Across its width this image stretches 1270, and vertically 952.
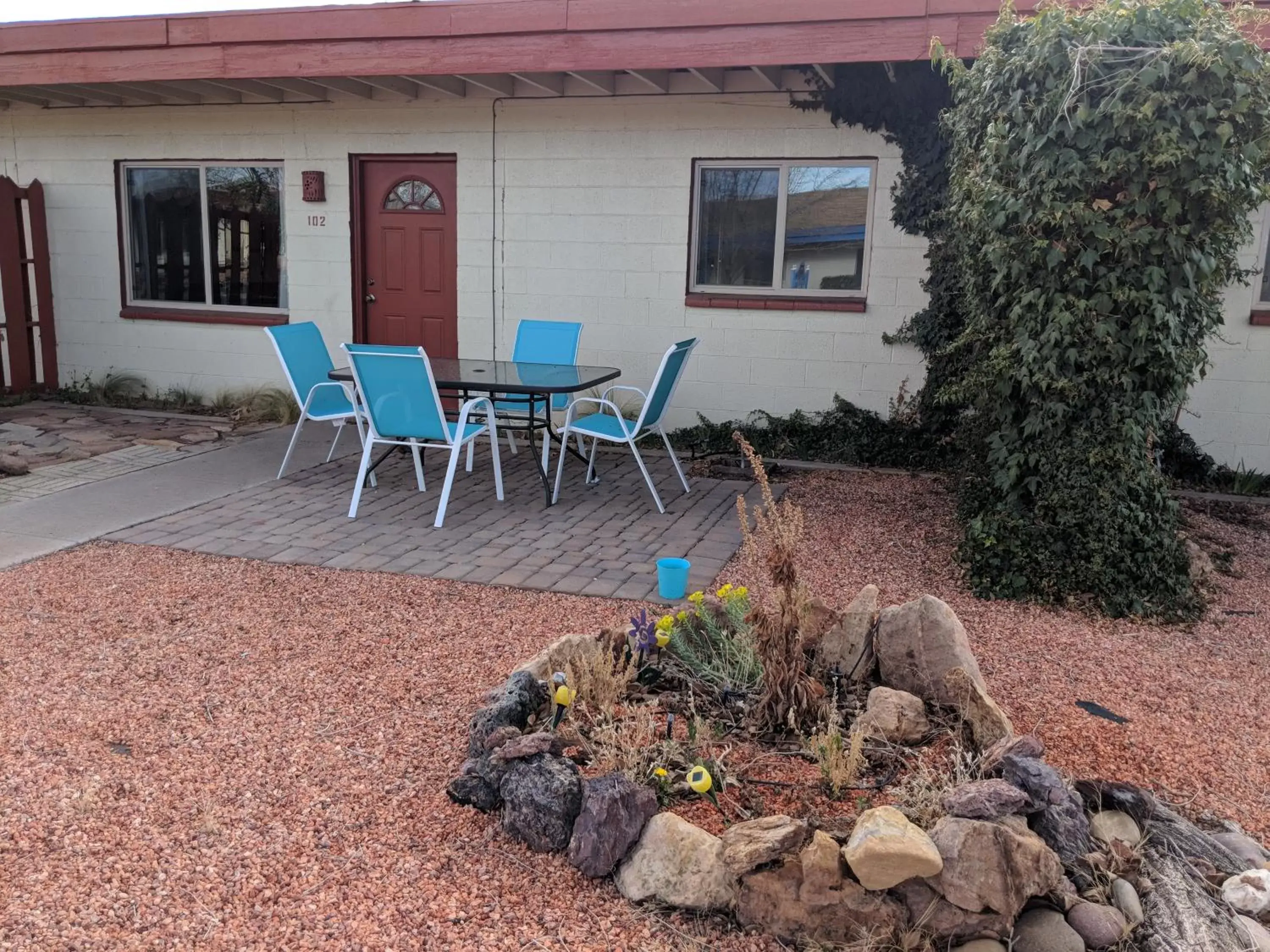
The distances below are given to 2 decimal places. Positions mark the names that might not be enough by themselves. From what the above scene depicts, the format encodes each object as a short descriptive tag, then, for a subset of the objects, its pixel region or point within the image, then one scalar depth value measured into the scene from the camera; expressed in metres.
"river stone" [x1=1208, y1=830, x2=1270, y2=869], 2.40
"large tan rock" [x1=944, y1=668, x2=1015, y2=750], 2.78
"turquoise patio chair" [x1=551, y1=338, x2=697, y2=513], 5.70
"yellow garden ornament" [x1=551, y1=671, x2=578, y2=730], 2.82
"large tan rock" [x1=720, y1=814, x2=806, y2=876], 2.22
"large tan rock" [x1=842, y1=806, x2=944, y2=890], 2.13
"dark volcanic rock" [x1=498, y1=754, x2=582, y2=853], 2.45
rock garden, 2.17
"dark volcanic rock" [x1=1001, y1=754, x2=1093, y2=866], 2.33
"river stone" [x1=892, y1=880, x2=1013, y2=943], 2.15
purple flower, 3.19
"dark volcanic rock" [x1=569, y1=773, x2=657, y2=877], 2.37
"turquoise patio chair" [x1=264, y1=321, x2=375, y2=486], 6.25
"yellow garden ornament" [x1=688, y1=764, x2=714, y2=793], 2.49
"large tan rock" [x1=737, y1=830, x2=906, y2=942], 2.17
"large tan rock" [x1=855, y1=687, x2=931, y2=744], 2.82
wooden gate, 8.94
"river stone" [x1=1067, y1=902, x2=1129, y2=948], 2.14
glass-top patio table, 5.52
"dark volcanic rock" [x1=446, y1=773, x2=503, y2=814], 2.62
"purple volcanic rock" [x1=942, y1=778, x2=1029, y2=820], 2.26
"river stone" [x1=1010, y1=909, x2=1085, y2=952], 2.13
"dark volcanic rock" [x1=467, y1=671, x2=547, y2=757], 2.77
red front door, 8.24
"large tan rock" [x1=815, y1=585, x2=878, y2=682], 3.20
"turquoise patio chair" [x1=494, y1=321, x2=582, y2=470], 7.17
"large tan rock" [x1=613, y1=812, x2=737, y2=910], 2.28
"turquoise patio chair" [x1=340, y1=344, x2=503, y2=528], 5.29
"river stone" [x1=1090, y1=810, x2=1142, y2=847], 2.41
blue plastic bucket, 4.26
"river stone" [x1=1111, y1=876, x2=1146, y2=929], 2.20
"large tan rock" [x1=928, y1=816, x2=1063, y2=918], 2.15
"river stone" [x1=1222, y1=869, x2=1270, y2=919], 2.20
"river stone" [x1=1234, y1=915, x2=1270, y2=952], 2.10
